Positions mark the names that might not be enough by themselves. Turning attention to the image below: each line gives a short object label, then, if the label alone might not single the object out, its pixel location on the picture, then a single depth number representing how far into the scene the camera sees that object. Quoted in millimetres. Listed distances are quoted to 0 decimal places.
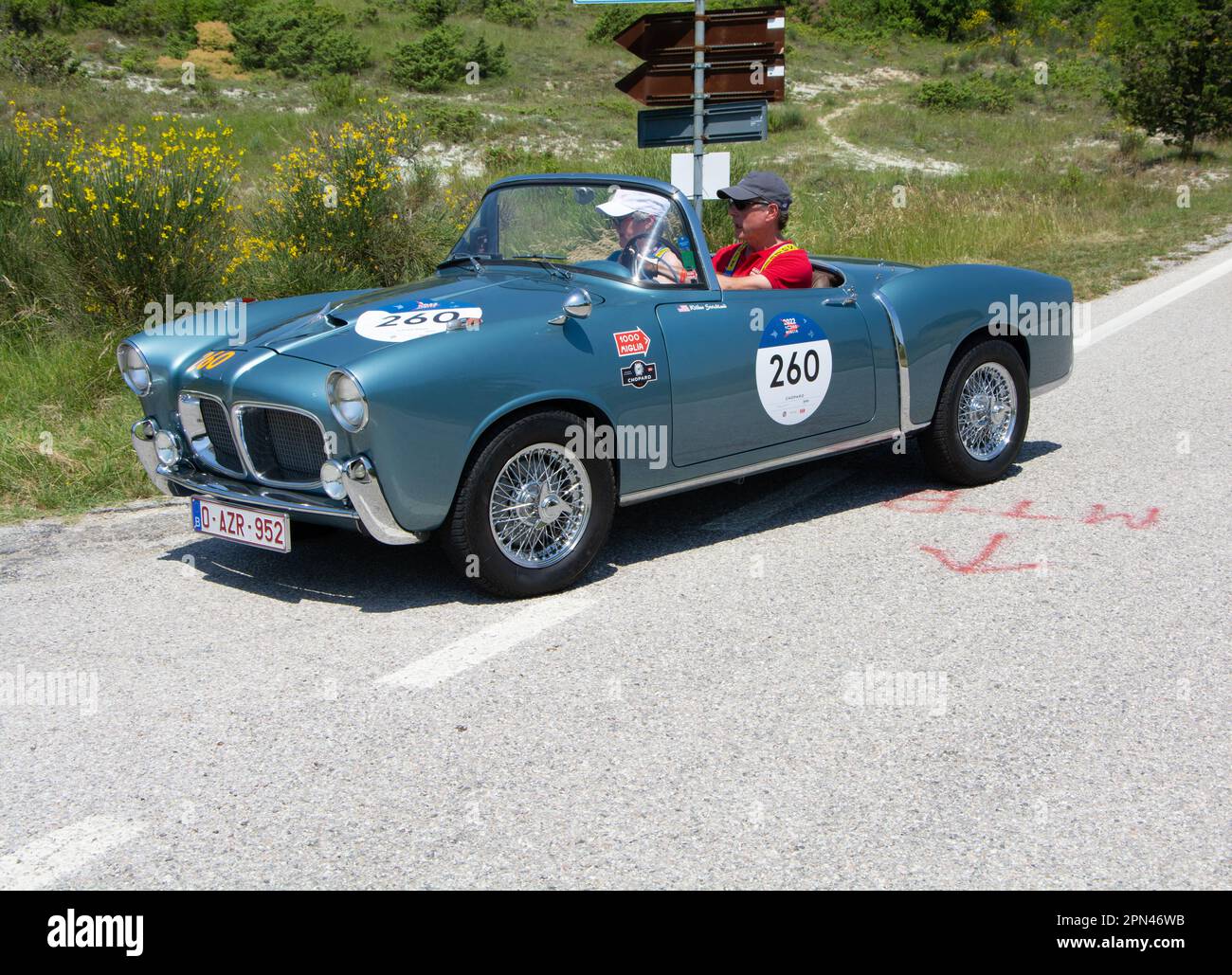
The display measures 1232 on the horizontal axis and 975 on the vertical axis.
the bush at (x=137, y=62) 35469
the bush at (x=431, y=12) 46812
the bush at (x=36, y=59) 29236
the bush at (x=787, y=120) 37812
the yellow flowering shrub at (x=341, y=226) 9492
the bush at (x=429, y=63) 37562
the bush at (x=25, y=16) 38259
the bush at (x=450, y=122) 28203
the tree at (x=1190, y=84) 26859
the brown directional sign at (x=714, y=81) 10203
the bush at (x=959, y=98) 41281
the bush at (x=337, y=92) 29328
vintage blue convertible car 4398
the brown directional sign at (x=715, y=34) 10055
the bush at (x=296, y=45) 38625
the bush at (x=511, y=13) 50281
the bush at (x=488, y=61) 40438
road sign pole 9992
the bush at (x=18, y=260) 8891
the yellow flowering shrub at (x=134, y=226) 8578
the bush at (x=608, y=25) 48438
